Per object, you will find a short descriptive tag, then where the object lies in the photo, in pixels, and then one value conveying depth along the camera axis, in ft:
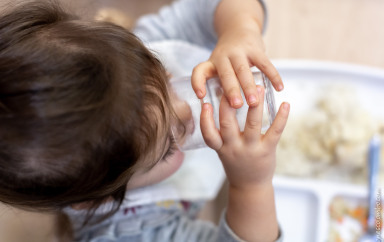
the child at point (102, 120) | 1.12
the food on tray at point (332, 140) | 2.17
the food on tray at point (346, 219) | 2.07
